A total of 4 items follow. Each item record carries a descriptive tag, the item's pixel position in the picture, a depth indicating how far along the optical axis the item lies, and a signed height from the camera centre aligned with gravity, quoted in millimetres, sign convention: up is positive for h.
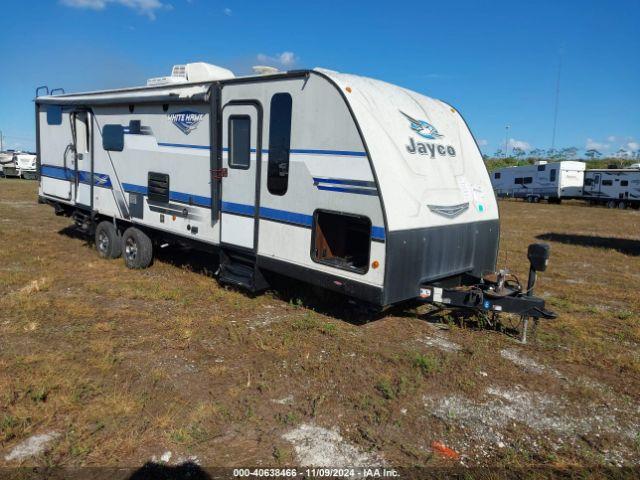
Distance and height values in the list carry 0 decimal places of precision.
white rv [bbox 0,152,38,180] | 37125 -548
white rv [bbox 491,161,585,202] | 33625 +1
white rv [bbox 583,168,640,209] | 29484 -208
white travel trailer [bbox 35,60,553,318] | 5465 -165
